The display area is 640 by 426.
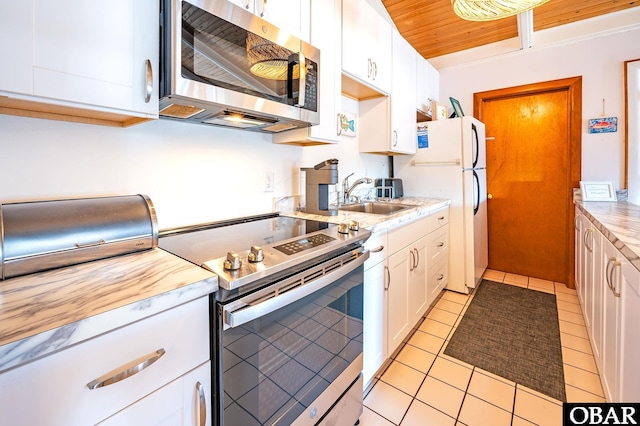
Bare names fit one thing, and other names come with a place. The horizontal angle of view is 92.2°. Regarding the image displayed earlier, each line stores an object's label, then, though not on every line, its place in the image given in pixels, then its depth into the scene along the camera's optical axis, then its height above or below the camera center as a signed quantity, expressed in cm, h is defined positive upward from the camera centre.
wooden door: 292 +33
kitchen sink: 228 +0
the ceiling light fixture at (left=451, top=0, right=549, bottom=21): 153 +104
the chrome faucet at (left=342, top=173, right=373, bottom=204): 237 +13
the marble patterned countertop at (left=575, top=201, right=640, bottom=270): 105 -8
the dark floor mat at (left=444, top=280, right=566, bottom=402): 170 -88
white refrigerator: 268 +25
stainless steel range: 83 -36
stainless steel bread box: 80 -7
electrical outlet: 179 +15
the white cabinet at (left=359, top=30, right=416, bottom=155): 242 +76
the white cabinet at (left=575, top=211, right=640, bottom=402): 104 -47
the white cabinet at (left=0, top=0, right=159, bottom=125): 76 +41
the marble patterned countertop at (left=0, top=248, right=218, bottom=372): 53 -20
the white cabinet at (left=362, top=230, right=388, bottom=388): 150 -50
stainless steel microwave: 102 +54
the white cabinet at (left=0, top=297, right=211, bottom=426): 54 -34
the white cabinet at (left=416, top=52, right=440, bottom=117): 287 +122
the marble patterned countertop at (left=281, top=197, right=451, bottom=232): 154 -6
